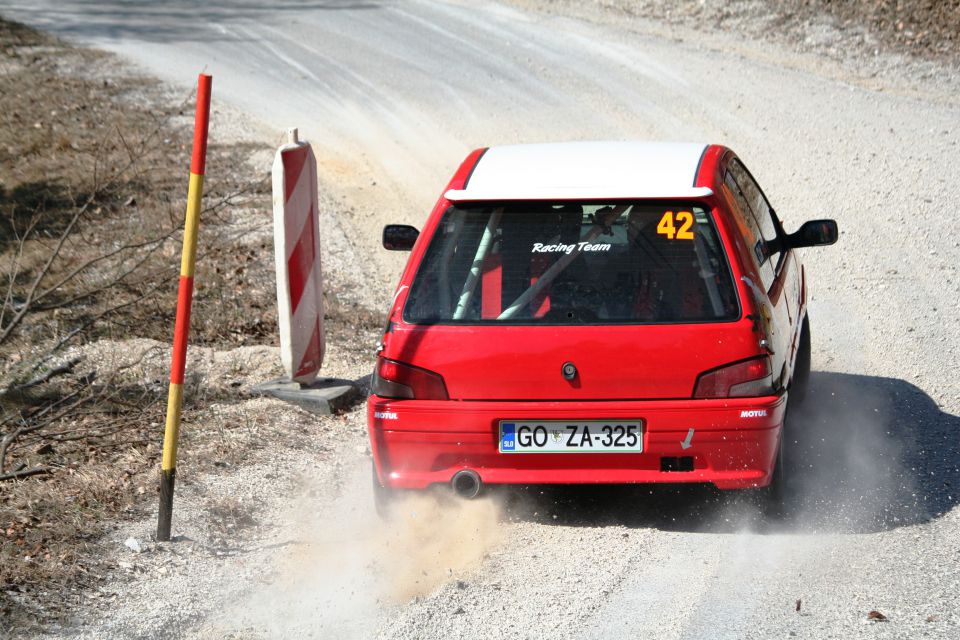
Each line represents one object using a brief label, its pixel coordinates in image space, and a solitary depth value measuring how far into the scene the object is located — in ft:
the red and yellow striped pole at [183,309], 35.17
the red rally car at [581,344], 35.91
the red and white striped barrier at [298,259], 48.75
